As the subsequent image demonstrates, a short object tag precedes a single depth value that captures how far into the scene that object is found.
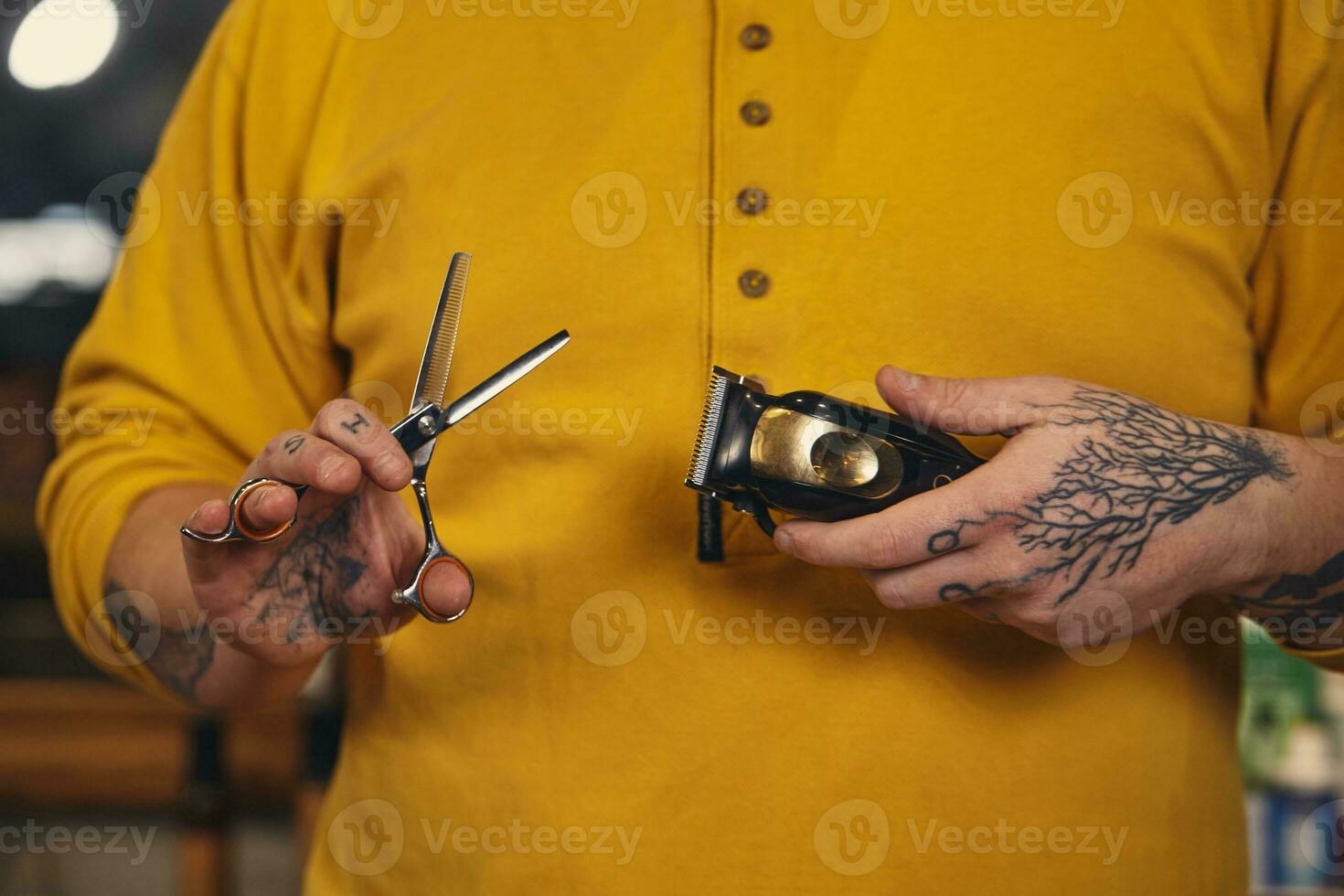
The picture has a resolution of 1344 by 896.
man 0.73
